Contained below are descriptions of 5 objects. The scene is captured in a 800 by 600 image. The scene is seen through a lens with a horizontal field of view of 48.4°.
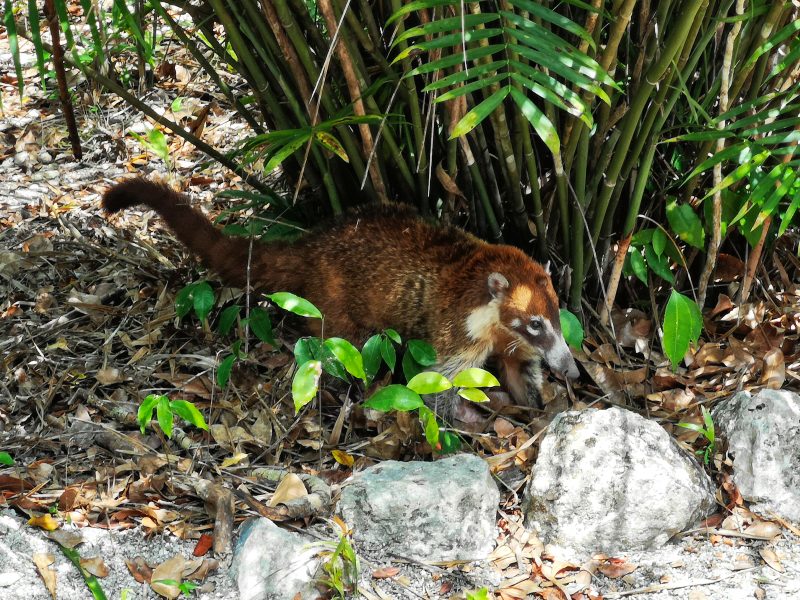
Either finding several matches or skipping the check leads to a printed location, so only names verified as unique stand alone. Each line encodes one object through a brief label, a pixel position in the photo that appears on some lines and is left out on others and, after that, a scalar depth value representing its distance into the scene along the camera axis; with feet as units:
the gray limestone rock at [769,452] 9.71
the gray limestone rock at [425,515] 9.07
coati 11.14
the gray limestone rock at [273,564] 8.34
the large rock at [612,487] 9.20
